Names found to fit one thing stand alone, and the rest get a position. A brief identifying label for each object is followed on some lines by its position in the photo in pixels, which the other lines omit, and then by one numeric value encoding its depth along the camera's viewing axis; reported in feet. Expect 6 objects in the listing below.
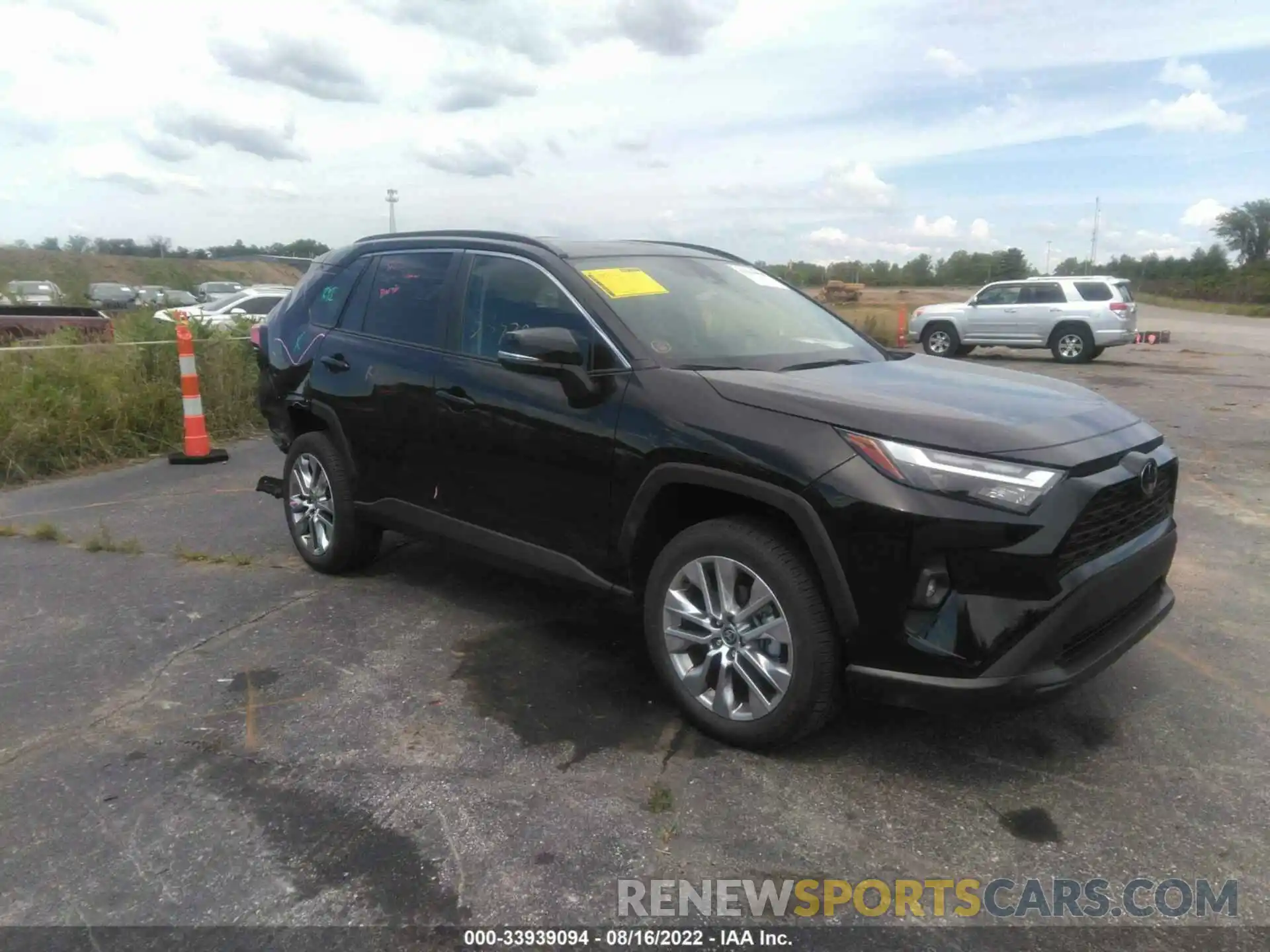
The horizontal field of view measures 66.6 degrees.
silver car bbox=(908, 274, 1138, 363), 63.46
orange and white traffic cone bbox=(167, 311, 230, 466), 27.99
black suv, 9.40
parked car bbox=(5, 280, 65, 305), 64.23
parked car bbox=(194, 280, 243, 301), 102.63
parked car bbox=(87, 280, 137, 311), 89.63
